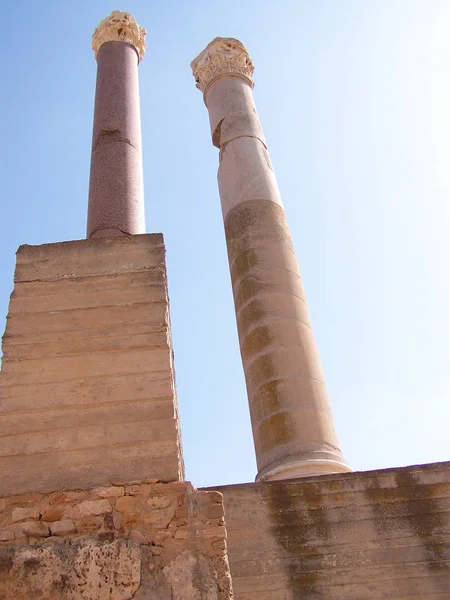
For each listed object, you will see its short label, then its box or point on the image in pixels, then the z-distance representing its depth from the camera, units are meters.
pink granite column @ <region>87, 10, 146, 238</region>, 10.33
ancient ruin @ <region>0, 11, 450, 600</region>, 5.38
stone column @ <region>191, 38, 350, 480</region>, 11.94
